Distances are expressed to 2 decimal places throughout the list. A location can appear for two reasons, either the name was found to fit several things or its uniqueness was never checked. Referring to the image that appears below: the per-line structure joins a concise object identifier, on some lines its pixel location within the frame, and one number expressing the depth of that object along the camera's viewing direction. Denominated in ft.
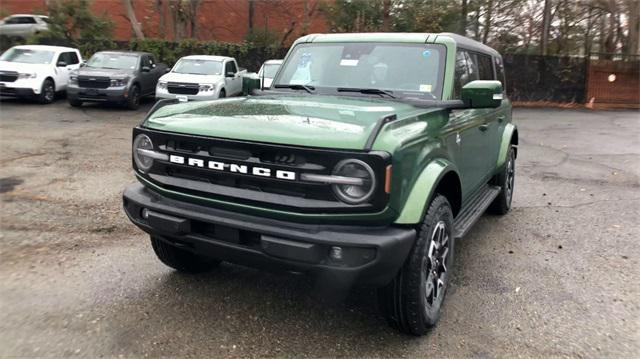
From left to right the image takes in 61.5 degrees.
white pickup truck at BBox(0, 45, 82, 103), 47.73
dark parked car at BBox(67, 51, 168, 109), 47.37
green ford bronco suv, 9.34
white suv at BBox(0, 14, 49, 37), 76.65
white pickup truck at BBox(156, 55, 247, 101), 46.68
